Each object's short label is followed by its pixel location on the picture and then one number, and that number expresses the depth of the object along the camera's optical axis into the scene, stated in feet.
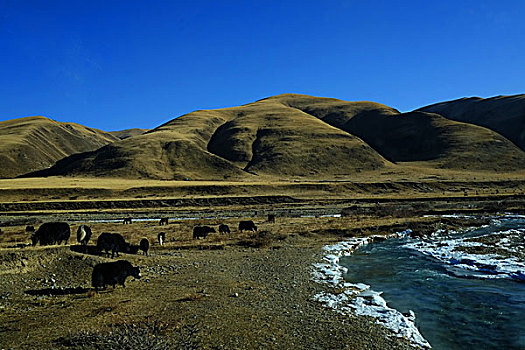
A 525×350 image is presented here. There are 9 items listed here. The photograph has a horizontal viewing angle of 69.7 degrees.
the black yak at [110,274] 46.73
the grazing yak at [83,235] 76.45
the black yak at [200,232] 97.09
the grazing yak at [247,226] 108.99
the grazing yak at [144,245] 70.74
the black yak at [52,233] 73.04
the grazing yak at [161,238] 87.71
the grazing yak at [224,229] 106.01
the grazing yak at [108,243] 63.67
